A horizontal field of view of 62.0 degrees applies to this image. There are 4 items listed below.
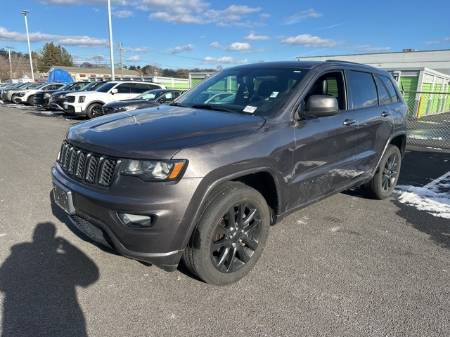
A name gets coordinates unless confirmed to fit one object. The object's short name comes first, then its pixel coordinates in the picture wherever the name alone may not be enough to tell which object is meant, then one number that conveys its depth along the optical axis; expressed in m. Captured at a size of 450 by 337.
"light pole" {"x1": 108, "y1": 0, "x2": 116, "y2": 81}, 25.22
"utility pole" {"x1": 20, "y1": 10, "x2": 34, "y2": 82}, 48.54
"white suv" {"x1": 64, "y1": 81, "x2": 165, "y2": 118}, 15.45
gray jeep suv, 2.55
